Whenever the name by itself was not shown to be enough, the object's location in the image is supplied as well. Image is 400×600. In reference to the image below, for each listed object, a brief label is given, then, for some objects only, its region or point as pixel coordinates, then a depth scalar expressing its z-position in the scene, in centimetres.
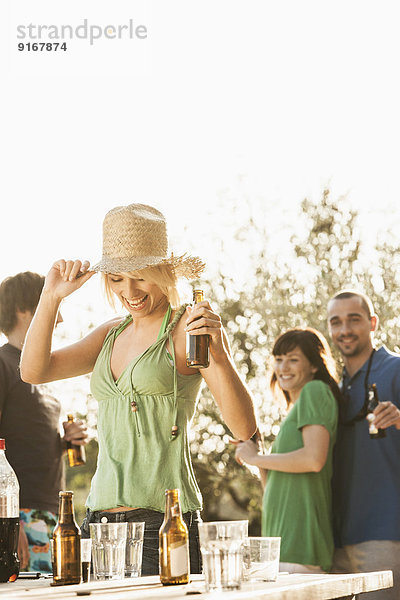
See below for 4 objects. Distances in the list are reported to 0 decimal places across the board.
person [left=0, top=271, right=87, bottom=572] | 369
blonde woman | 246
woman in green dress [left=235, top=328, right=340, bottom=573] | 396
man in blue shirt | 394
